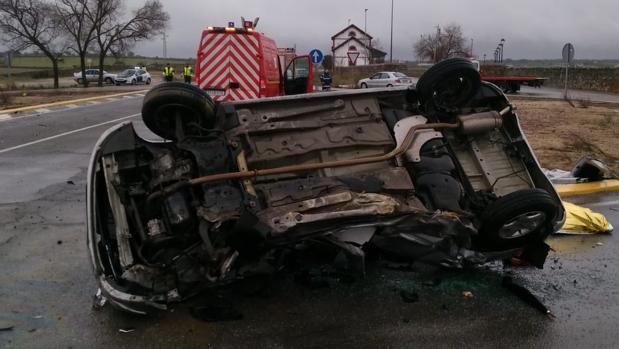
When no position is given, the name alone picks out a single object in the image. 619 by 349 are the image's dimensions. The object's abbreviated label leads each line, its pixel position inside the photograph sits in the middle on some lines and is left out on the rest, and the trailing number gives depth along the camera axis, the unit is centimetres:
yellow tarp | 542
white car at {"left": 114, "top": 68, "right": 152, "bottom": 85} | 4169
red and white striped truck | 1093
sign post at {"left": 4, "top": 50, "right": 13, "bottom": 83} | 2842
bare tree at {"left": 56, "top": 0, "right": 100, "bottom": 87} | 3884
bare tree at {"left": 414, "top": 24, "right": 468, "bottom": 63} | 6525
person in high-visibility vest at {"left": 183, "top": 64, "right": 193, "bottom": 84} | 2695
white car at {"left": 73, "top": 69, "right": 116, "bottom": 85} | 4178
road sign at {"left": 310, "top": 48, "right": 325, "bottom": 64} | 2256
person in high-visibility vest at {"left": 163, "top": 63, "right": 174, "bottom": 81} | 2475
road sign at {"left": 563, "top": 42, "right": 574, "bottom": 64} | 1795
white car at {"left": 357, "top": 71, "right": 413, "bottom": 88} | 3105
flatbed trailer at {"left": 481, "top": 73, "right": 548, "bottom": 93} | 3103
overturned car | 343
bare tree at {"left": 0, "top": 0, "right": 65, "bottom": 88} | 3709
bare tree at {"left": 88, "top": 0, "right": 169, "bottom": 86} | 3916
